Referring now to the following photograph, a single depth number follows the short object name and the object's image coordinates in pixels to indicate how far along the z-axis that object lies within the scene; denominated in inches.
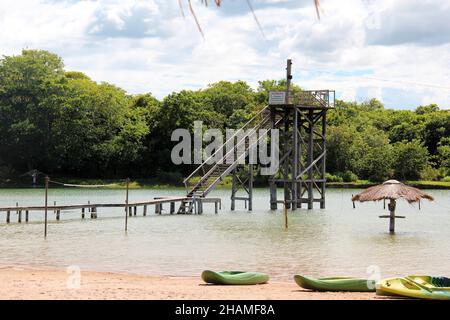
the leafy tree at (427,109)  3695.9
